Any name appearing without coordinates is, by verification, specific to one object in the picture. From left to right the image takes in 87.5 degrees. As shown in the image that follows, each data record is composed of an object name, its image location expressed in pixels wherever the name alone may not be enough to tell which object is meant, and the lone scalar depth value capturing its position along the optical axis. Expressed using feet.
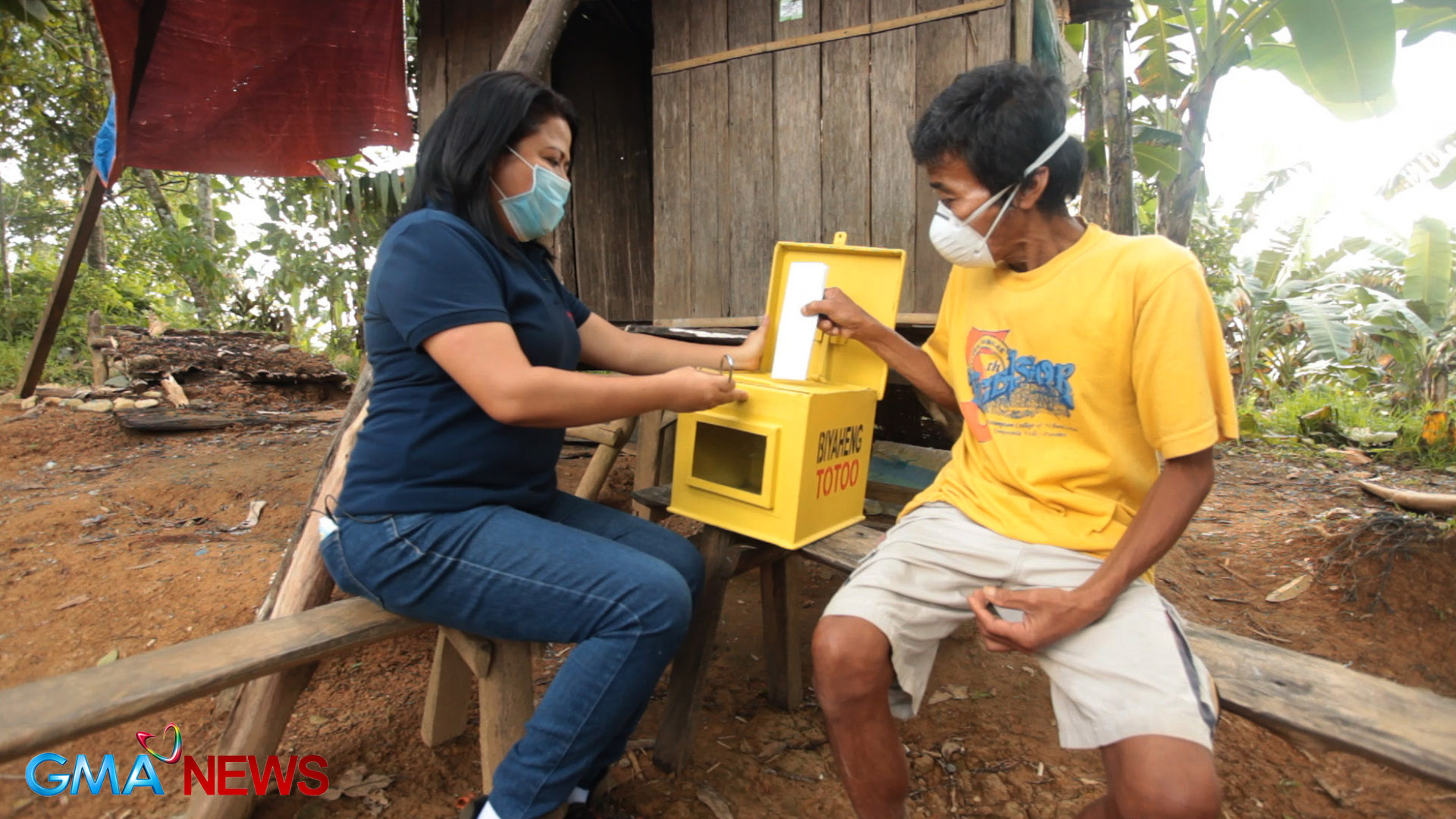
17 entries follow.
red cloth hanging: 12.11
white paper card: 7.20
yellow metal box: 6.67
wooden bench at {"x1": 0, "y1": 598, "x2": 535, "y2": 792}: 4.43
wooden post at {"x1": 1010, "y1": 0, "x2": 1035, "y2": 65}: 9.19
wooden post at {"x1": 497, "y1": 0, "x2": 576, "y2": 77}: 9.71
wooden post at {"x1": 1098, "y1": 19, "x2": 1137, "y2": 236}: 19.13
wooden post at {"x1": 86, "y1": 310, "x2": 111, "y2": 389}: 25.09
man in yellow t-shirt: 4.80
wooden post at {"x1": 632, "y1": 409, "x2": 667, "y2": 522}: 11.92
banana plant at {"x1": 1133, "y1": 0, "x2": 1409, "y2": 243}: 15.92
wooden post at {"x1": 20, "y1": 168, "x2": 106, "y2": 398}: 16.78
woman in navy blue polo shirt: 5.38
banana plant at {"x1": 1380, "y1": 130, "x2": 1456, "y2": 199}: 27.09
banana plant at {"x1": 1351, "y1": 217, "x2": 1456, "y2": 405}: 24.35
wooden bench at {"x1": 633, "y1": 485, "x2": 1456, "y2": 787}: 4.20
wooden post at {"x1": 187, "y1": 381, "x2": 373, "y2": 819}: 6.49
